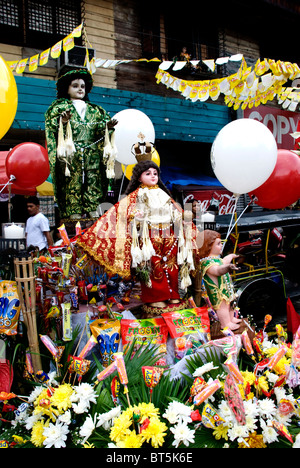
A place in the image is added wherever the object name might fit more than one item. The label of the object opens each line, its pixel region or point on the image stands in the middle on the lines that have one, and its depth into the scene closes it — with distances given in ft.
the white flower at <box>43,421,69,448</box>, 6.61
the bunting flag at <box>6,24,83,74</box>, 14.71
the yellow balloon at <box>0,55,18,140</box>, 8.33
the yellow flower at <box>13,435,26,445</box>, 7.09
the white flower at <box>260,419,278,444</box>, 6.92
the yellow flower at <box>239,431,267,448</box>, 7.02
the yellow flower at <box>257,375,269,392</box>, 7.75
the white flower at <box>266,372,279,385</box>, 7.95
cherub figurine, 9.62
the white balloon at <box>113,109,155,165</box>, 14.25
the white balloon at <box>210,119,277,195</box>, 11.34
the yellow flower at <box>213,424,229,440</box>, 6.88
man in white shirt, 15.53
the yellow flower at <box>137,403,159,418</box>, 6.73
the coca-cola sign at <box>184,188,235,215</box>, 27.94
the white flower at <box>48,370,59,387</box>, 7.63
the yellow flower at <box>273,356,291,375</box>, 8.11
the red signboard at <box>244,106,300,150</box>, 32.01
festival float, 6.86
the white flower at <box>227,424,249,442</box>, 6.75
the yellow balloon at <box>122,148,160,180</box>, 15.36
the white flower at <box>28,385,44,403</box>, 7.38
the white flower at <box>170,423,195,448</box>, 6.47
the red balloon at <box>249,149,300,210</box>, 13.20
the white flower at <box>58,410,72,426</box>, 6.82
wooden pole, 7.63
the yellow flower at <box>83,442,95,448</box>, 6.64
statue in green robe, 11.86
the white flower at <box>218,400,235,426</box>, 6.91
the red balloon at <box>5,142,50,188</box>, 13.34
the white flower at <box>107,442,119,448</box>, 6.40
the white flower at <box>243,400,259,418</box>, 7.07
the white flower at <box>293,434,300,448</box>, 6.88
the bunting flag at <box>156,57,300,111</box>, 15.28
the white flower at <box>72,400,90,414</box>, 6.87
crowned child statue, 8.90
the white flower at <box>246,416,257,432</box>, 6.88
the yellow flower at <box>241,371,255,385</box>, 7.71
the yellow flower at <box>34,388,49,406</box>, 7.14
